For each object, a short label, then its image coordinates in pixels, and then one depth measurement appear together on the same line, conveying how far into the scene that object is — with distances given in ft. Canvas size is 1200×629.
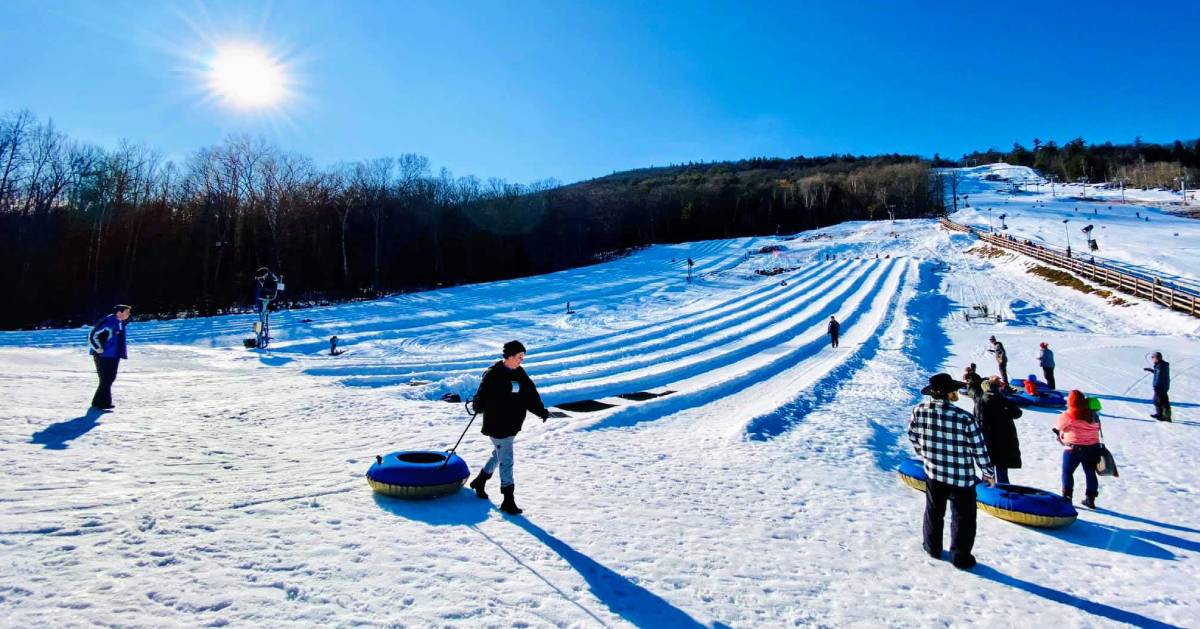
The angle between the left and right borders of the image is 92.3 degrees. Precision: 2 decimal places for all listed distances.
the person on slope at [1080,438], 24.41
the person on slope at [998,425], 23.68
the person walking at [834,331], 75.61
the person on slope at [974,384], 25.58
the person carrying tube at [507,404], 18.65
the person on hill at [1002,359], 53.93
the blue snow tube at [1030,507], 22.02
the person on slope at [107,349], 30.37
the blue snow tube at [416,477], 19.92
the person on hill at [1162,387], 42.70
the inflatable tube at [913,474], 26.73
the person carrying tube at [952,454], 17.07
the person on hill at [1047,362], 53.42
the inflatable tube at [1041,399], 46.98
